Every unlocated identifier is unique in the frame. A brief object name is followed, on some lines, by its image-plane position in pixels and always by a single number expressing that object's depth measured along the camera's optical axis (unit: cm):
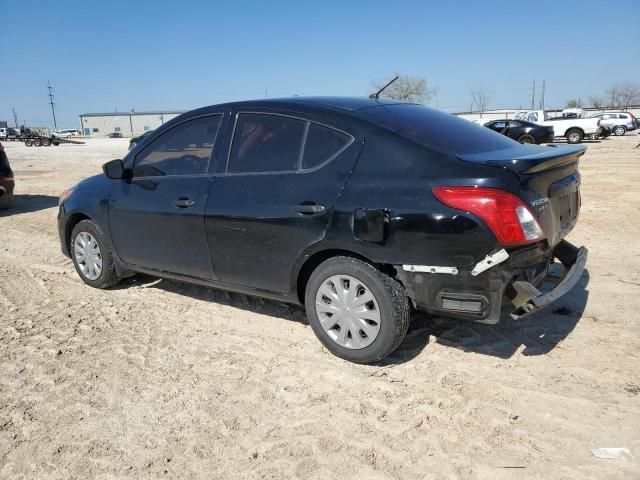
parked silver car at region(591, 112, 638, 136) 3297
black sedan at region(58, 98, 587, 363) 288
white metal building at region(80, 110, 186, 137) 10888
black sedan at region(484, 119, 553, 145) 2291
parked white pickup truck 2588
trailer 4425
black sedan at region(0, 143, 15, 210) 936
